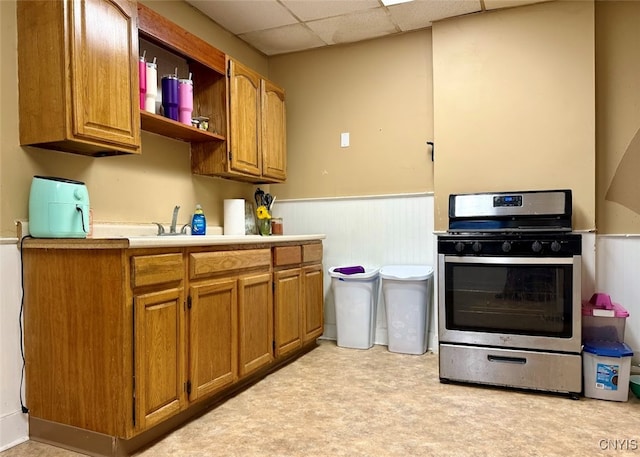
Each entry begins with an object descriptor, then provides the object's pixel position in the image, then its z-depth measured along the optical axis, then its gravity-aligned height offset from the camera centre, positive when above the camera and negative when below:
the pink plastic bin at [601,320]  2.62 -0.65
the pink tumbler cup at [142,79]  2.41 +0.80
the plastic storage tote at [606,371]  2.38 -0.85
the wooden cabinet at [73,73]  1.91 +0.69
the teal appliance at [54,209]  1.96 +0.07
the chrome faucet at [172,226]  2.68 -0.02
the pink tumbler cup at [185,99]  2.71 +0.77
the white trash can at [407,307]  3.27 -0.66
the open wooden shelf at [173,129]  2.45 +0.58
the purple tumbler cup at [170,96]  2.66 +0.77
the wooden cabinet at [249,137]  3.02 +0.64
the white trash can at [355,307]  3.47 -0.70
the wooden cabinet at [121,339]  1.78 -0.52
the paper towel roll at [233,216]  3.34 +0.04
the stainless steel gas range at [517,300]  2.47 -0.49
